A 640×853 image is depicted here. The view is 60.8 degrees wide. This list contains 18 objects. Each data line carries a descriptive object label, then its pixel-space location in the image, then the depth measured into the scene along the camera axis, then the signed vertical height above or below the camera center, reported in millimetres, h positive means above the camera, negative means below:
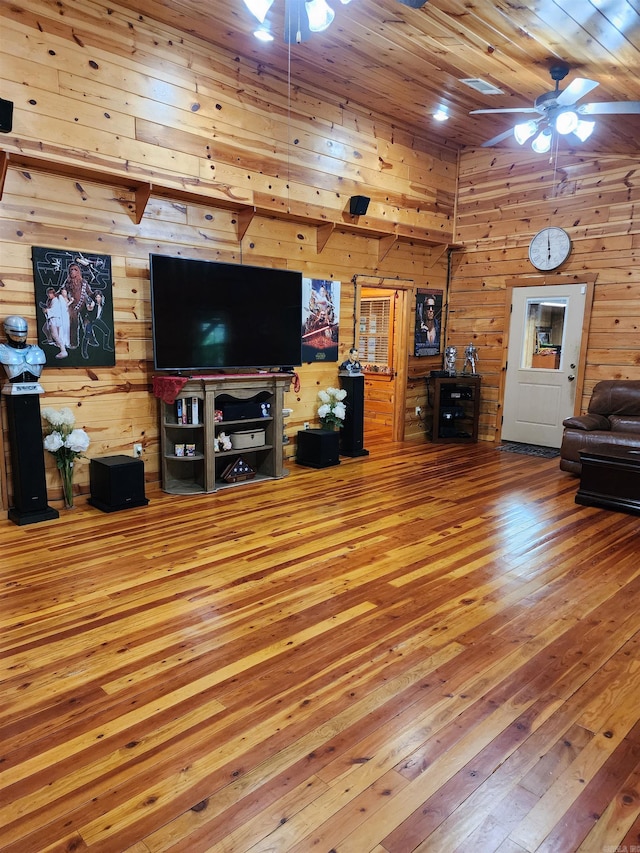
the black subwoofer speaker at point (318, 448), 5891 -1218
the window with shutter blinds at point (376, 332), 8391 +63
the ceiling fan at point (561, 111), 3869 +1769
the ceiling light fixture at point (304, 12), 2721 +1760
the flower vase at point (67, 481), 4270 -1179
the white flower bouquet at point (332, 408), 6180 -816
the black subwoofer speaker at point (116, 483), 4293 -1207
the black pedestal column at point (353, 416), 6410 -943
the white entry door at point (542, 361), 6648 -270
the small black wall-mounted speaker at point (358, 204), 6094 +1452
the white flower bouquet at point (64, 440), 4129 -835
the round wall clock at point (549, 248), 6605 +1116
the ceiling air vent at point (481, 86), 4711 +2189
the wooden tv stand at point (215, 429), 4770 -915
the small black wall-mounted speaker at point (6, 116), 3557 +1375
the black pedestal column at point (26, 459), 3947 -944
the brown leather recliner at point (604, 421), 5629 -838
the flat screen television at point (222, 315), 4617 +158
